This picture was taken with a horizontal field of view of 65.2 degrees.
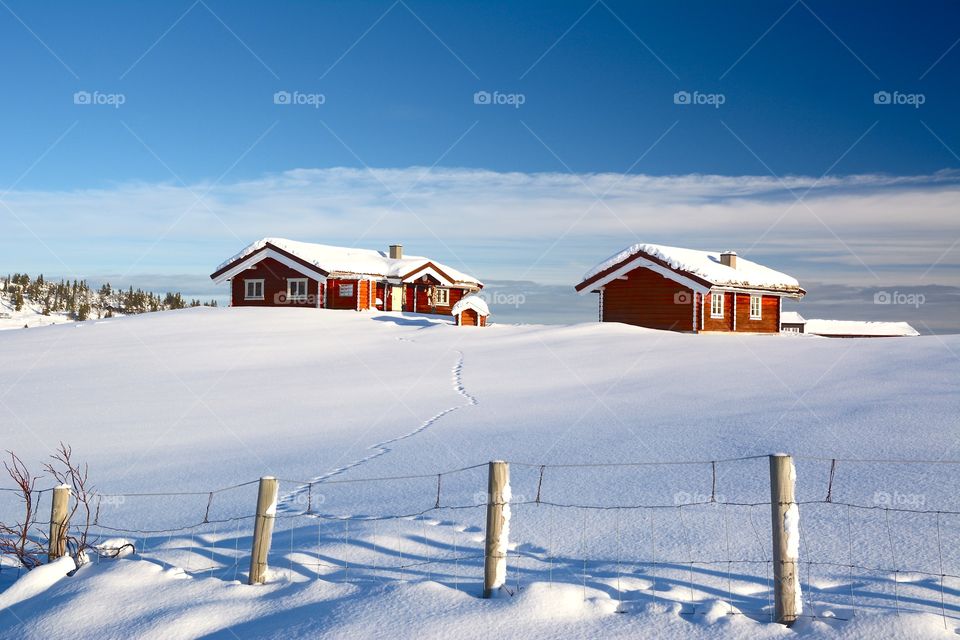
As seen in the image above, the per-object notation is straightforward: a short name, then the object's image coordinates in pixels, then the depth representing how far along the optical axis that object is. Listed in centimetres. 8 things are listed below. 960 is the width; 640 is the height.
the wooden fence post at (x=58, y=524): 673
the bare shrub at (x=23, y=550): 675
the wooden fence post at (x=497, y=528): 546
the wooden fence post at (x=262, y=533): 596
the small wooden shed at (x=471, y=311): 3562
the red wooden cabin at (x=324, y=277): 3722
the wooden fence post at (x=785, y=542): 500
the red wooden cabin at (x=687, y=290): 3019
